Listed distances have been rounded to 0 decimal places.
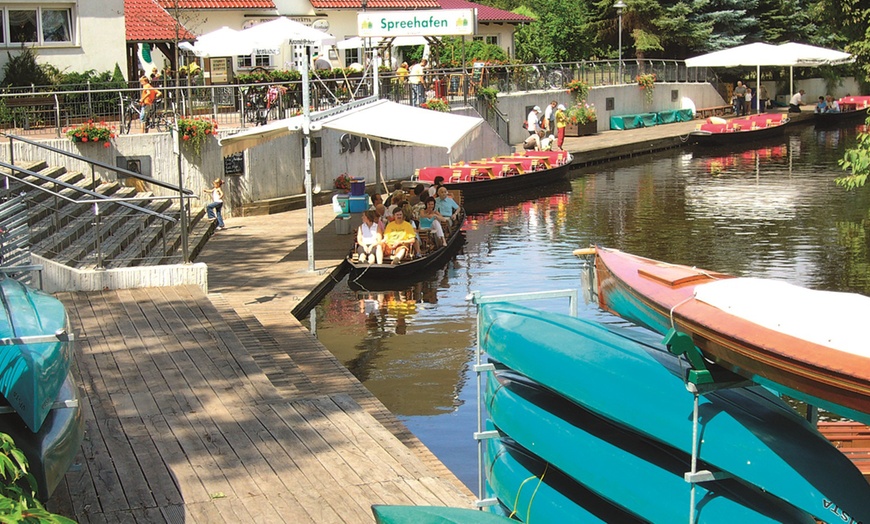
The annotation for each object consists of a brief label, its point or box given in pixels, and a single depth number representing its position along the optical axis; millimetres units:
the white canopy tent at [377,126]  18250
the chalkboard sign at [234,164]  23578
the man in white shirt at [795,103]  50344
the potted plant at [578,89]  41531
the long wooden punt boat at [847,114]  48031
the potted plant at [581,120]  41312
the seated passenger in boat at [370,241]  18469
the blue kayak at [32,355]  6285
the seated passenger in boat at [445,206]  22094
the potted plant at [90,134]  21650
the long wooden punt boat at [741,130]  40656
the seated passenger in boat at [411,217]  19109
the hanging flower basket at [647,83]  46031
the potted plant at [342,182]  26141
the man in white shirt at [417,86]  30781
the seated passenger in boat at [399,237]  18656
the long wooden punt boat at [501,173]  28047
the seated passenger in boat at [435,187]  22797
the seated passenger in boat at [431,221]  20141
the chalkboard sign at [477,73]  35625
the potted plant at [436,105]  30984
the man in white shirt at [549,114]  37794
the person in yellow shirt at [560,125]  36438
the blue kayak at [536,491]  6477
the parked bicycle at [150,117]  23047
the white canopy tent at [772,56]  44500
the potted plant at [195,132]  22828
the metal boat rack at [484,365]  7223
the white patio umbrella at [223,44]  24672
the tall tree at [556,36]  55156
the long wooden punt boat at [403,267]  18406
